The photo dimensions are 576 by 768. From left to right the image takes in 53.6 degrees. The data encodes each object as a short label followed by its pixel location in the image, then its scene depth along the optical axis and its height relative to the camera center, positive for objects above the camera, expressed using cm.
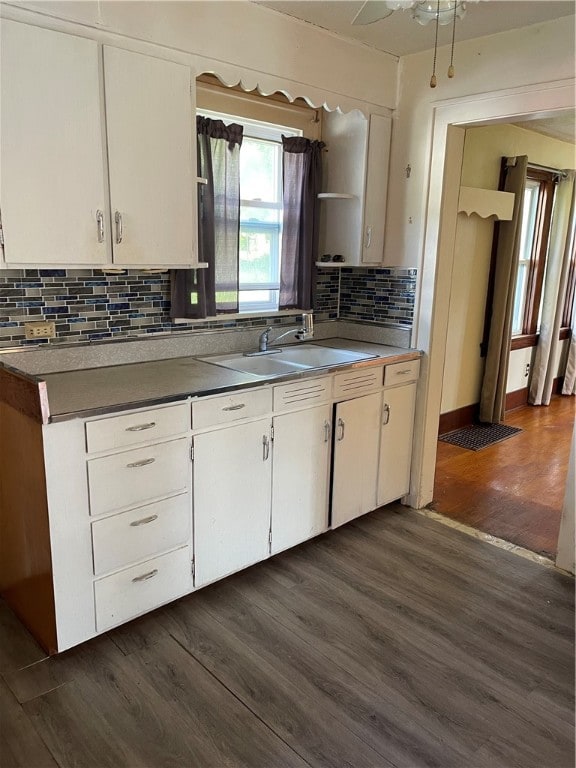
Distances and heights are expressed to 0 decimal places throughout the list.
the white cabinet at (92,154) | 191 +34
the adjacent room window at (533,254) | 496 +6
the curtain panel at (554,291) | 510 -27
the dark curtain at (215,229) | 273 +11
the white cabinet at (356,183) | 306 +39
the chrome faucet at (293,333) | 304 -42
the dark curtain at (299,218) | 315 +20
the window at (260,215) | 308 +21
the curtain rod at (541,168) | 442 +76
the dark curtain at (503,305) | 443 -36
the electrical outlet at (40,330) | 230 -33
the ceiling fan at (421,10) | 168 +73
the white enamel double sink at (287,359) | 283 -54
